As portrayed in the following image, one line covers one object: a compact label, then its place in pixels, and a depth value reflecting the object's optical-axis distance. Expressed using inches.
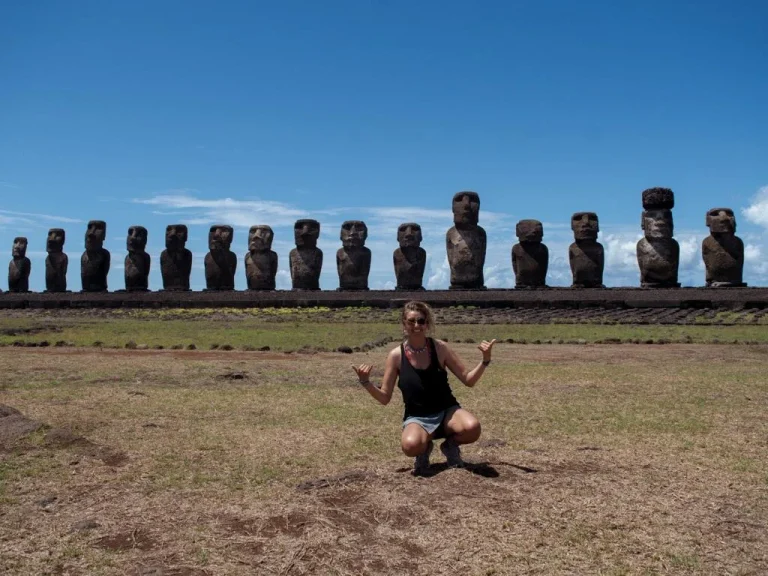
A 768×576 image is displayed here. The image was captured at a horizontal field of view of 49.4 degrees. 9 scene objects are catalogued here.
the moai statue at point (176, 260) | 1371.8
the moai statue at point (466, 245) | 1150.3
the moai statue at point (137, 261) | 1419.8
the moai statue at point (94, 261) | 1446.9
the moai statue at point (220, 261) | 1336.1
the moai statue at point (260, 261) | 1309.1
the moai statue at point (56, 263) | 1492.4
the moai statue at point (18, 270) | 1547.7
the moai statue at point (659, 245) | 1078.4
